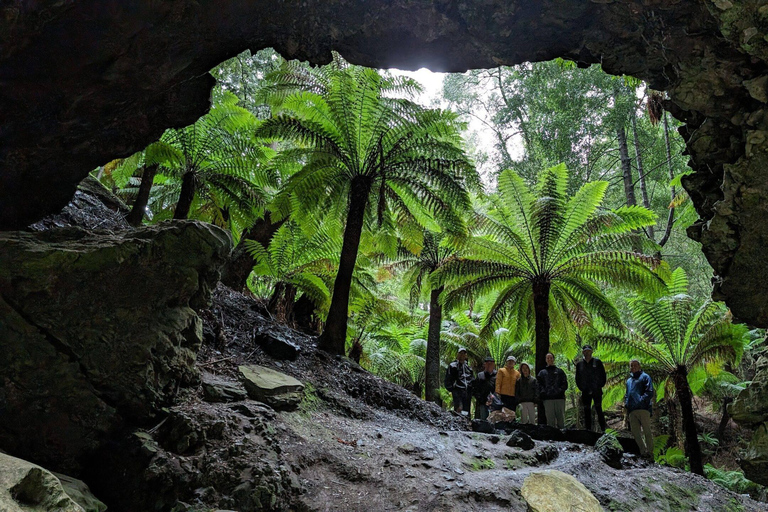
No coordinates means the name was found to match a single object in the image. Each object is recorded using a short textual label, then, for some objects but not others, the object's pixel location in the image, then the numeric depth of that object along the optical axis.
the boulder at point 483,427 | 6.46
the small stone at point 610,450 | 5.64
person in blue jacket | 6.79
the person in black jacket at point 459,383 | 7.77
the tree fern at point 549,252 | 8.27
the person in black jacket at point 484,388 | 7.68
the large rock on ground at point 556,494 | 3.71
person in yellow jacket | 7.46
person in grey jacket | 7.32
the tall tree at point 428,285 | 10.91
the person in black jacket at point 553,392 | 7.05
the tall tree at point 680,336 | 9.09
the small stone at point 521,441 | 5.38
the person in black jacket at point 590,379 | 7.10
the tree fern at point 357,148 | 7.30
